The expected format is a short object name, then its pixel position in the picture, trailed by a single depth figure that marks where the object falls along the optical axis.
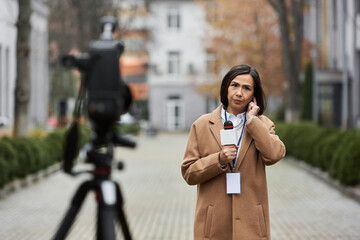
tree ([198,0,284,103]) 37.69
